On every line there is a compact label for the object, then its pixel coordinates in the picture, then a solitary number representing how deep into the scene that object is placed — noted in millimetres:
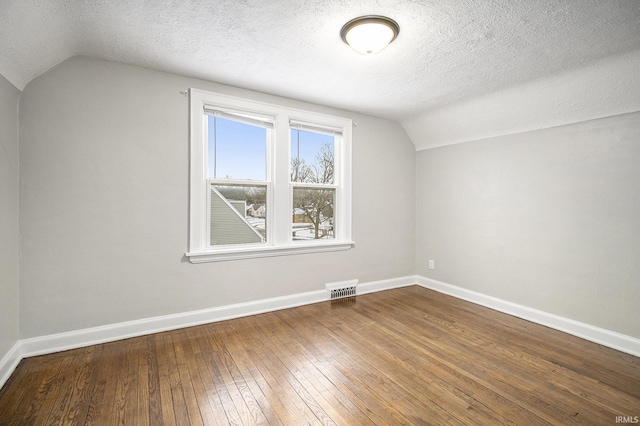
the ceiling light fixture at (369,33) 1917
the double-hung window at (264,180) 2994
